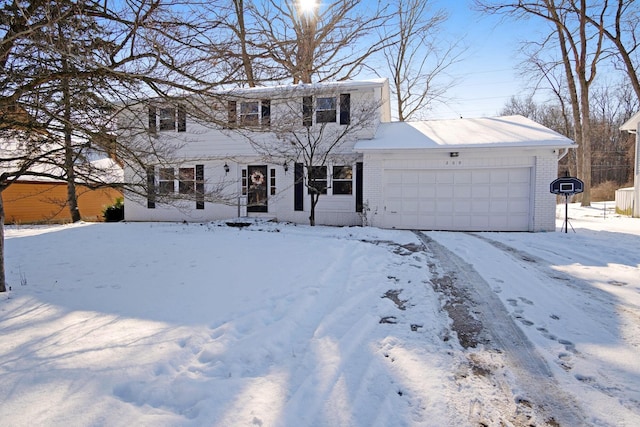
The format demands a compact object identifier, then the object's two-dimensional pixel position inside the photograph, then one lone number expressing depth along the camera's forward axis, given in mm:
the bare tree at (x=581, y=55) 18453
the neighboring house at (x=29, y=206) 18641
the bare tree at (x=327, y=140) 12112
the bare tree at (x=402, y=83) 22875
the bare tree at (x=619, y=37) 17219
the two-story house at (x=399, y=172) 10750
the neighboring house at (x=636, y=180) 14148
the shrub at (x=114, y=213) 15391
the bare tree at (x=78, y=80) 3266
